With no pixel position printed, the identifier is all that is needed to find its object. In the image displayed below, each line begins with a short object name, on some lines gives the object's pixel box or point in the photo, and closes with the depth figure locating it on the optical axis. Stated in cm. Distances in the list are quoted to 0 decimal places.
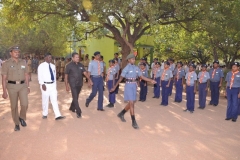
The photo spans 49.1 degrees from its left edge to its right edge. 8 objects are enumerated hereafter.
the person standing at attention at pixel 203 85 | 850
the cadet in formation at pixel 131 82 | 617
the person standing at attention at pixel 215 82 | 900
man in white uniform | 658
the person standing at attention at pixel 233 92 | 699
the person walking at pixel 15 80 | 564
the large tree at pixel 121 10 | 1039
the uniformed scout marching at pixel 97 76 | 791
